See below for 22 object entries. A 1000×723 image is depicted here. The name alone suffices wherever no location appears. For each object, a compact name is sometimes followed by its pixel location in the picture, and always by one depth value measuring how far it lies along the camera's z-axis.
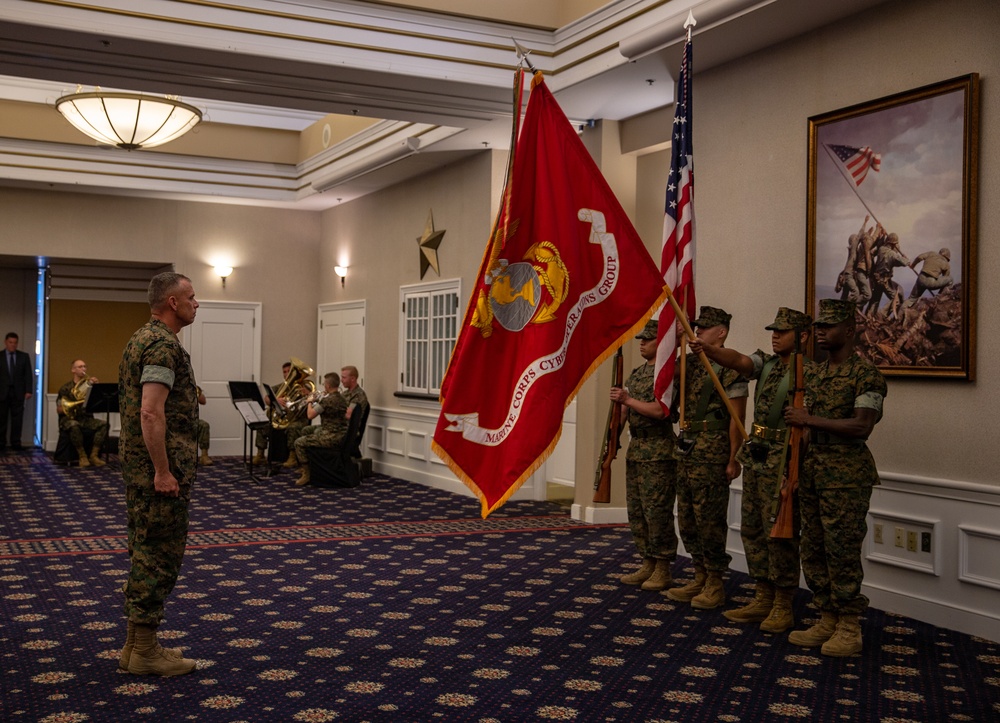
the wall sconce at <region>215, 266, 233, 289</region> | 15.23
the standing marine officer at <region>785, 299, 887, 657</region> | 5.08
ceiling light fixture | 10.60
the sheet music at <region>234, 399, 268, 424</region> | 12.30
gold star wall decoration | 12.17
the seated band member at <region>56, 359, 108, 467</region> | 13.44
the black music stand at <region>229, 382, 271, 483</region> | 12.32
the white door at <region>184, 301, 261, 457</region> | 15.25
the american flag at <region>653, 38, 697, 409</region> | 5.39
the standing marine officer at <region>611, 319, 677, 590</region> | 6.43
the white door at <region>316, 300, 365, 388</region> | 14.30
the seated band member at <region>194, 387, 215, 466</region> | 14.05
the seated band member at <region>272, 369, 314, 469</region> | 13.10
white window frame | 11.74
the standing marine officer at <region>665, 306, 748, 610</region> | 6.04
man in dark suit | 15.55
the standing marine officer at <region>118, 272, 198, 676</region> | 4.36
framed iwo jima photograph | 5.64
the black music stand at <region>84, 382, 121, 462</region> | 13.45
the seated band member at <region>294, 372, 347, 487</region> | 11.71
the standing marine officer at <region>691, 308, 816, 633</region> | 5.50
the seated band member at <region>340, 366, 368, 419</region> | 12.11
